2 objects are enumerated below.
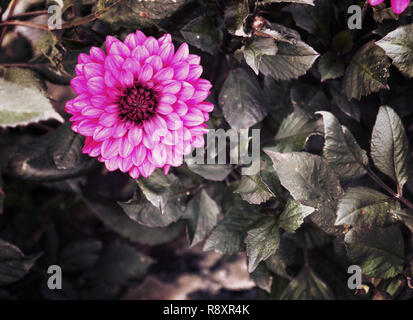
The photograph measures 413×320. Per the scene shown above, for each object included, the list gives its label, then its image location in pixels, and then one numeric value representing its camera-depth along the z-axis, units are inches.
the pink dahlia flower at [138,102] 27.4
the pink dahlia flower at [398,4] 27.2
